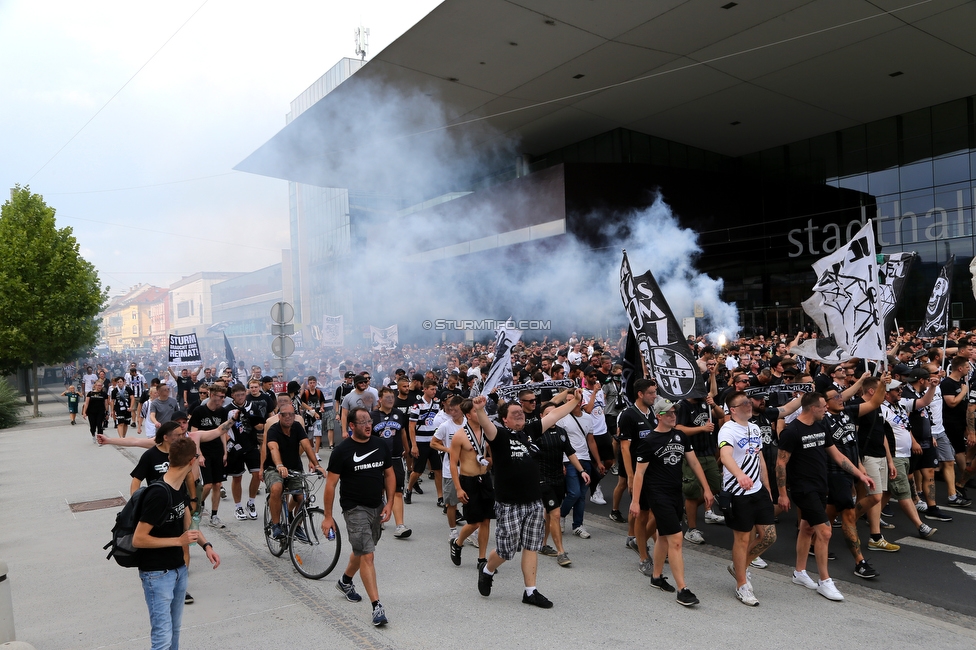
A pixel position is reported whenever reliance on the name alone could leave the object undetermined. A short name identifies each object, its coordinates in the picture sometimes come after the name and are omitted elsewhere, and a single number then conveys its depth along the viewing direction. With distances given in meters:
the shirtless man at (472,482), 5.75
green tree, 23.31
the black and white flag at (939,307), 11.52
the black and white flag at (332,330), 19.84
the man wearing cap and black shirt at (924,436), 7.05
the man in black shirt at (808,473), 5.05
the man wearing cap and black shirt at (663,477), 5.02
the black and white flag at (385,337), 20.72
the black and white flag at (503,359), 7.68
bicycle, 5.65
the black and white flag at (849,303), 6.30
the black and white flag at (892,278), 9.59
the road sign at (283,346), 12.66
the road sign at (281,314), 12.75
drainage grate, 8.65
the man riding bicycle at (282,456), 6.23
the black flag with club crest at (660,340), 6.28
